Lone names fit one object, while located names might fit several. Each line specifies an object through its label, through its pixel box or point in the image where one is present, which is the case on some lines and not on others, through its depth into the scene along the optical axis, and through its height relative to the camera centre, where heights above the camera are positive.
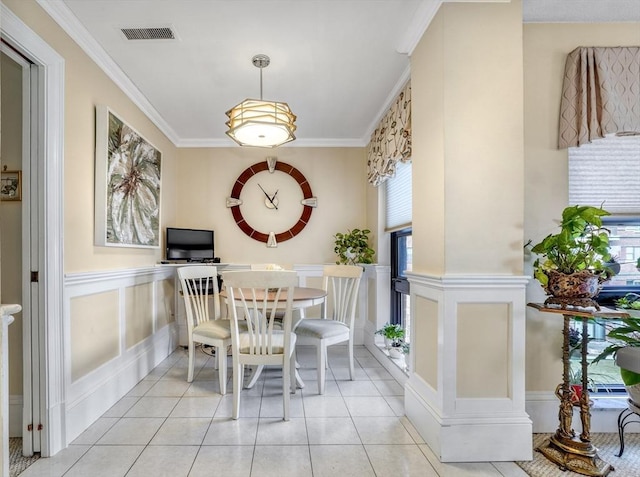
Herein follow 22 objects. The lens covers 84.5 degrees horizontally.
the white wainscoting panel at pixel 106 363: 2.12 -0.97
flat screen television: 3.91 -0.07
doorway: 1.97 -0.15
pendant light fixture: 2.46 +0.84
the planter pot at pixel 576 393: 1.91 -0.88
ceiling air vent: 2.28 +1.35
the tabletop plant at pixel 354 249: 4.07 -0.13
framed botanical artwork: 2.53 +0.45
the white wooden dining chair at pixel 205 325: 2.77 -0.73
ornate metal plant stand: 1.80 -1.07
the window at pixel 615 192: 2.22 +0.29
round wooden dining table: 2.64 -0.48
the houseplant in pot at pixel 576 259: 1.80 -0.12
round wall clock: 4.45 +0.47
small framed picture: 2.04 +0.32
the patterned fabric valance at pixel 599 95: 2.02 +0.84
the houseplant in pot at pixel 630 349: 1.74 -0.57
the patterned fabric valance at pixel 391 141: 2.70 +0.87
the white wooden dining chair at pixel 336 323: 2.82 -0.74
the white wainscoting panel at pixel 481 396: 1.91 -0.88
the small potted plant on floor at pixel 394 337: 3.24 -0.96
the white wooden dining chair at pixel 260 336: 2.27 -0.66
